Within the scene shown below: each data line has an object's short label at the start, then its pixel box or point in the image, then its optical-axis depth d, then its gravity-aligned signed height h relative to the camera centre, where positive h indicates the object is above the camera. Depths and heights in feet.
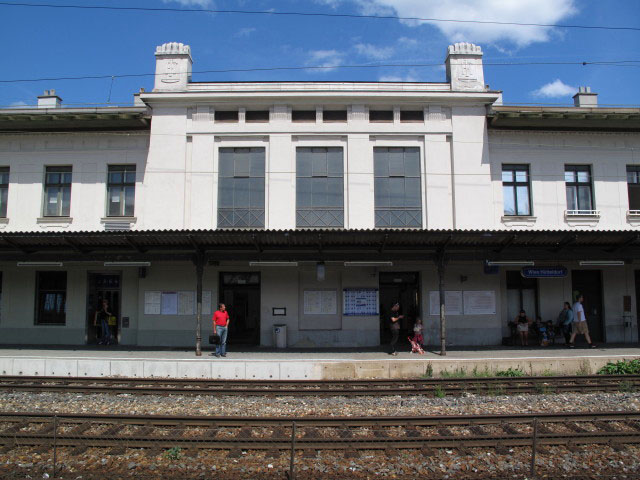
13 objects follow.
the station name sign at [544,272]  49.96 +2.39
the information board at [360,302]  53.57 -0.92
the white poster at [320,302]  53.72 -0.91
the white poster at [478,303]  53.88 -1.09
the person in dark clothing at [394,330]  46.21 -3.64
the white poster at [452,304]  53.78 -1.19
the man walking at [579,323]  49.62 -3.27
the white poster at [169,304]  53.78 -1.09
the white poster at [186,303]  53.78 -0.98
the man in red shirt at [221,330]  45.11 -3.57
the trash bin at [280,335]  51.70 -4.64
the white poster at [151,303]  53.93 -0.97
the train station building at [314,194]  53.93 +12.36
